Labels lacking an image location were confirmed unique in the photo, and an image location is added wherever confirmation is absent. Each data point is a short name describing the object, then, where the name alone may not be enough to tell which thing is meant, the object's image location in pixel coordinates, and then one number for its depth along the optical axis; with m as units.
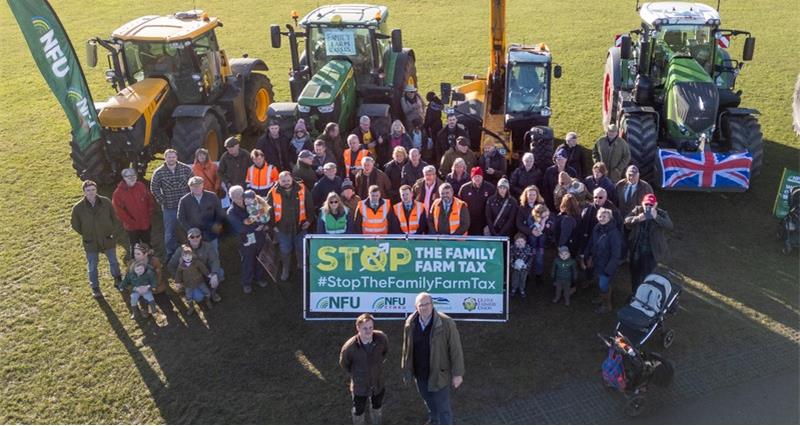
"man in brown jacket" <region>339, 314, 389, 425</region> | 5.42
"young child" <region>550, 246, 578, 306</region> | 7.62
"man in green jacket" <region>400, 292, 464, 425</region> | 5.46
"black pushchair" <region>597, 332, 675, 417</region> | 6.23
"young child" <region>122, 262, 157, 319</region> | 7.75
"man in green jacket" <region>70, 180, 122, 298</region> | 7.82
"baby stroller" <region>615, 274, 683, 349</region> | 6.87
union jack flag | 9.45
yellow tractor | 10.06
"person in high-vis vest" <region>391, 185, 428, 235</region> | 7.72
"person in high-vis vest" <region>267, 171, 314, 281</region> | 7.90
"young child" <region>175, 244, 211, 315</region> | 7.68
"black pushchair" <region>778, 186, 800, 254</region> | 8.58
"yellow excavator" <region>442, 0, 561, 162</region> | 10.56
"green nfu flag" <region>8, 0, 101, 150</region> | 8.84
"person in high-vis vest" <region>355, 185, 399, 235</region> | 7.61
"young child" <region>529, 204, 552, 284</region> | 7.55
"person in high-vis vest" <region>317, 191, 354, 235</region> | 7.50
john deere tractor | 10.66
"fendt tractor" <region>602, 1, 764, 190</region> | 10.02
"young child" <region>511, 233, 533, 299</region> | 7.66
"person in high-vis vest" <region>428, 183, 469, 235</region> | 7.57
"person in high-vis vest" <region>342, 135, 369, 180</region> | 9.02
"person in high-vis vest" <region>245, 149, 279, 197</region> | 8.56
